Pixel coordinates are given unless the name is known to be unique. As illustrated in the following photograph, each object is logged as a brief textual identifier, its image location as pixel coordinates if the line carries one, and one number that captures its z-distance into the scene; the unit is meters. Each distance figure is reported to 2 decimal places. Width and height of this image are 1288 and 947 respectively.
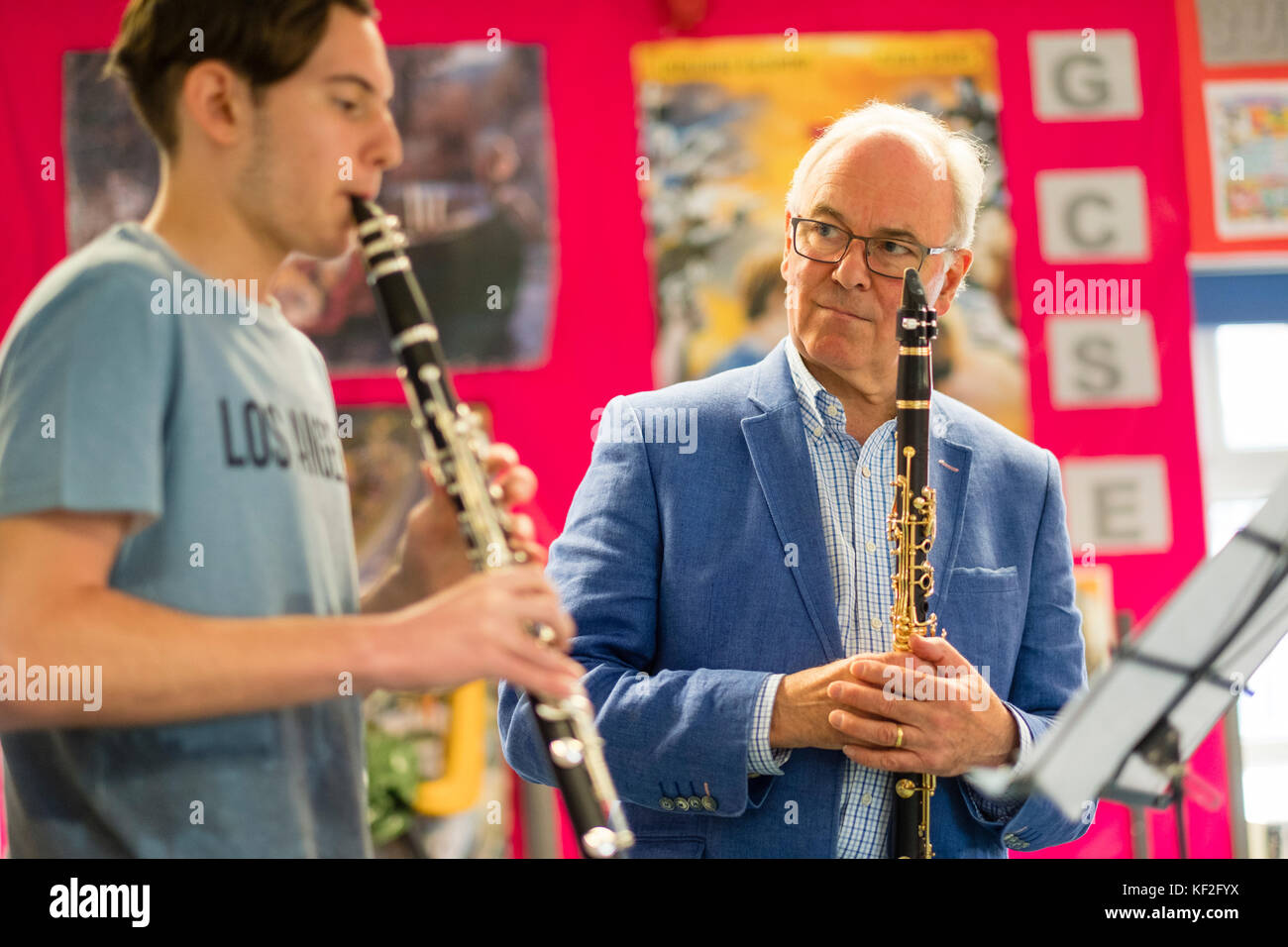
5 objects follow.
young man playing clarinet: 1.21
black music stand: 1.45
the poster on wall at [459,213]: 2.71
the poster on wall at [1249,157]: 3.03
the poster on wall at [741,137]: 2.94
